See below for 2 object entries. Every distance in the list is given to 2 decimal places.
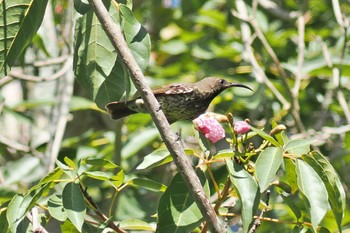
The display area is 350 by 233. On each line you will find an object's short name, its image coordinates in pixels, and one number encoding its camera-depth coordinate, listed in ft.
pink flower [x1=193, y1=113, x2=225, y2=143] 20.21
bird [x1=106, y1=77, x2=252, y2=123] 29.17
